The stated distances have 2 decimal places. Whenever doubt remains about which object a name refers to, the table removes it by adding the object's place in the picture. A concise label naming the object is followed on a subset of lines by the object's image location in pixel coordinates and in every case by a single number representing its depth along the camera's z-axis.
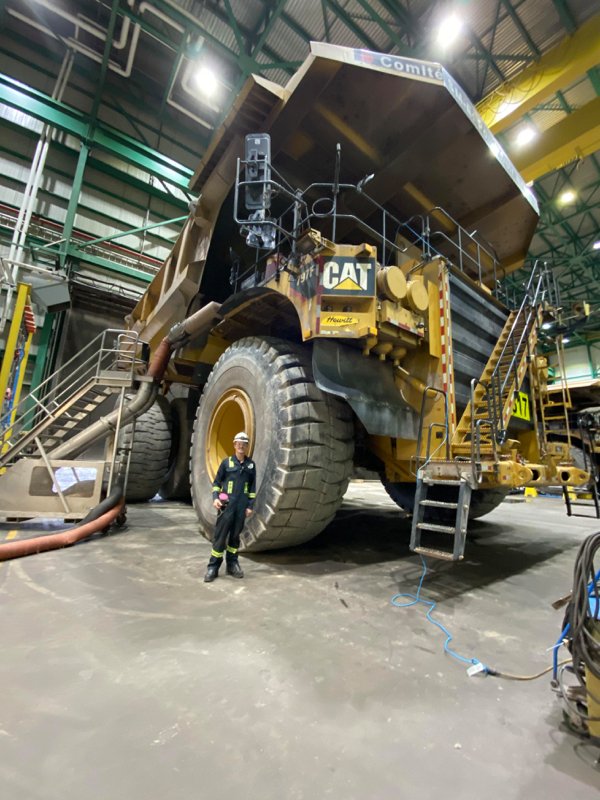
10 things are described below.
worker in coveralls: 2.84
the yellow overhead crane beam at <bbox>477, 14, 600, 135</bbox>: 6.48
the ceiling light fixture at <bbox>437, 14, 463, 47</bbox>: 7.47
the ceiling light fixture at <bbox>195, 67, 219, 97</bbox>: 11.23
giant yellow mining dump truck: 2.94
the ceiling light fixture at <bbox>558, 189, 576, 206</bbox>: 12.76
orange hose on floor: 3.01
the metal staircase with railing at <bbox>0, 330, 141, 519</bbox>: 4.22
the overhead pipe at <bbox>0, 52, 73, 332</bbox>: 11.60
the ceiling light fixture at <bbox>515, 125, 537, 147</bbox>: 7.60
